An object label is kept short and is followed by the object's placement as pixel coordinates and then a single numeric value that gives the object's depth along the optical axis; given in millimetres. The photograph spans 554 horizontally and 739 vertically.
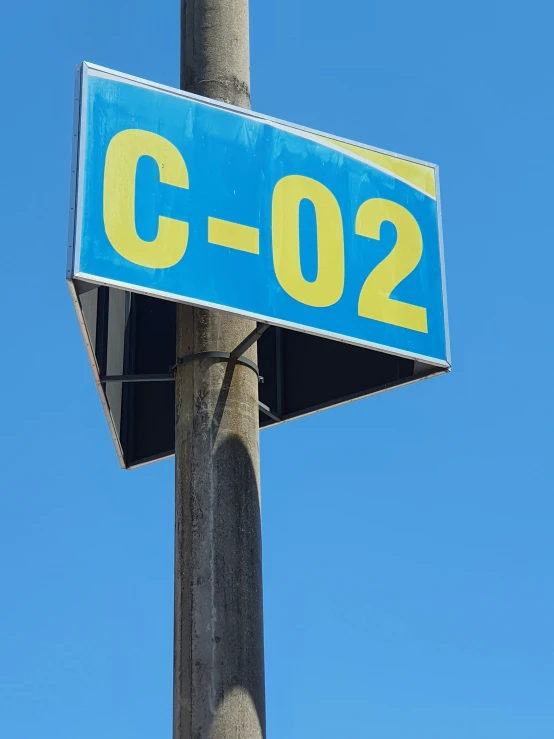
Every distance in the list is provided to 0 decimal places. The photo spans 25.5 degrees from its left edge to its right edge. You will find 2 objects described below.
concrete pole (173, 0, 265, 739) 5461
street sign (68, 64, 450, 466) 5996
